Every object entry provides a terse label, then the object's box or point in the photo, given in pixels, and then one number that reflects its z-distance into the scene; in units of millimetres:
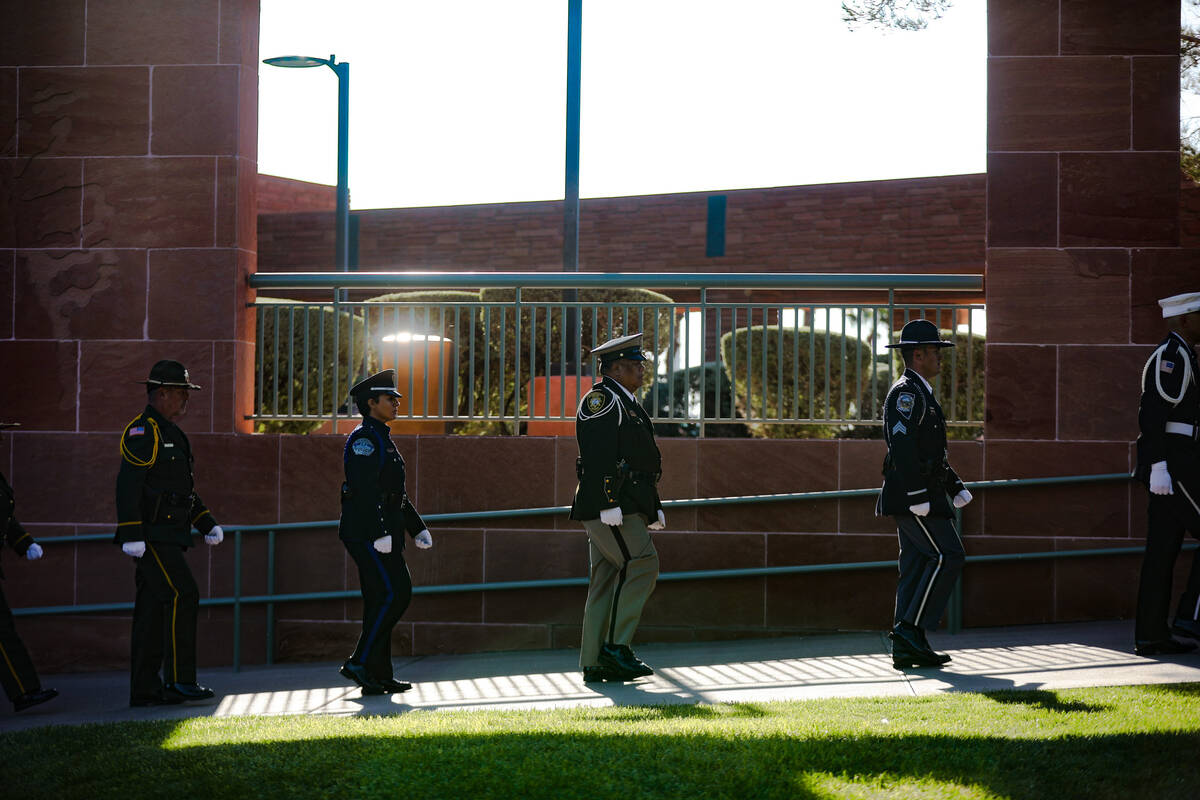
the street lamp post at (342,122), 18375
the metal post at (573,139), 13266
